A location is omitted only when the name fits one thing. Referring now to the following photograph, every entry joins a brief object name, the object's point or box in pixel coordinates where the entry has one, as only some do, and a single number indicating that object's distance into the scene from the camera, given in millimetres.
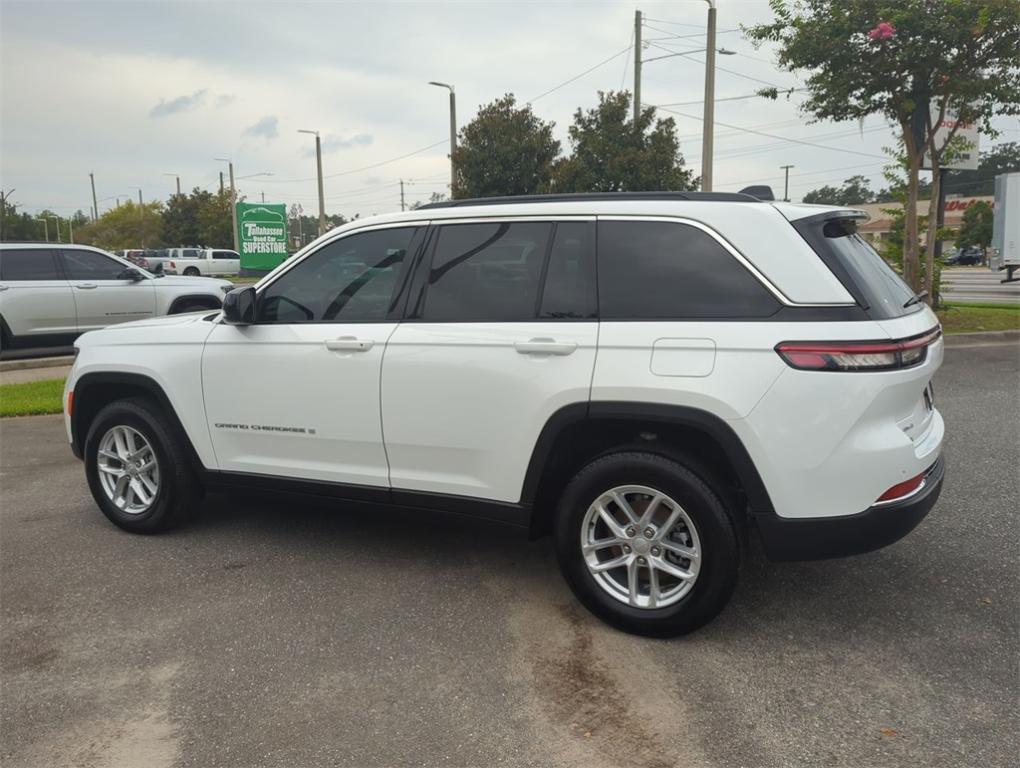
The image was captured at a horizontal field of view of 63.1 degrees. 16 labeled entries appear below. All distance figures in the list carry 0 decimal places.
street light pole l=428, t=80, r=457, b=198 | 24358
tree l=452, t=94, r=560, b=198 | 23531
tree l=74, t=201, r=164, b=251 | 63562
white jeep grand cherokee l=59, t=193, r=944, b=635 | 3221
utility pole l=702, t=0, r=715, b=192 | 16953
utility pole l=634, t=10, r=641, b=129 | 21856
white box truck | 18219
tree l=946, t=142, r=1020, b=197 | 80731
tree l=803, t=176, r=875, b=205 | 94500
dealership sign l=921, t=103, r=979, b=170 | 13523
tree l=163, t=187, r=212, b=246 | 58688
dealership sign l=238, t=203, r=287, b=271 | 28406
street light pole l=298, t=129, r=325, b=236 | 39438
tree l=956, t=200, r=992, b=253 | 64312
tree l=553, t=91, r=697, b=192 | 20781
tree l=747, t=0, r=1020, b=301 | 11461
